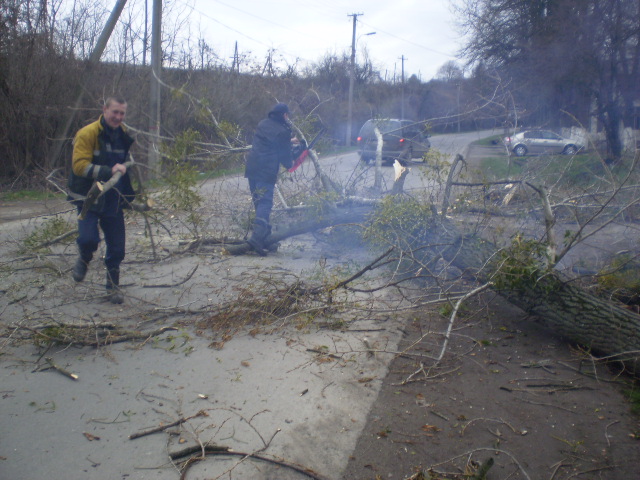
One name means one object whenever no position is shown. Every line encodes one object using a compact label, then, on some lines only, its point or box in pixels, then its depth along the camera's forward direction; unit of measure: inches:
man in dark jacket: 263.6
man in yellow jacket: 187.8
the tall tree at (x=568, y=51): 558.6
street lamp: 1052.5
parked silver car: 501.7
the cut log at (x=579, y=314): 155.3
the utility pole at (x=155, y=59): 513.9
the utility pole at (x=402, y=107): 1159.6
